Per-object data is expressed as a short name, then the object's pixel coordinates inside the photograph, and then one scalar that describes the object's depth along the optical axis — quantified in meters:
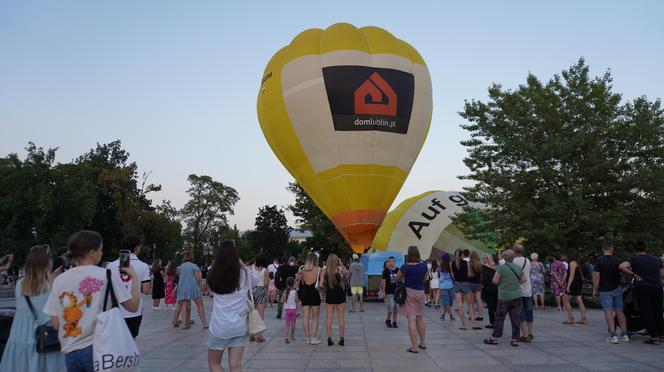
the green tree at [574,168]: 20.47
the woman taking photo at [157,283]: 19.05
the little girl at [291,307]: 11.40
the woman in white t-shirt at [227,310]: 5.91
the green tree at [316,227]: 37.28
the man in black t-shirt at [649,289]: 10.01
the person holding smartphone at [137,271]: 5.70
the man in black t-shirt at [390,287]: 13.56
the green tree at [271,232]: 64.56
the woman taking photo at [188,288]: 13.52
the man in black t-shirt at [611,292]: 10.33
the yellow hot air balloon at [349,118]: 21.78
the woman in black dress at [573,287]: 12.88
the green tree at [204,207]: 74.62
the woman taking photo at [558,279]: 16.83
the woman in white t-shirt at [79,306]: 4.30
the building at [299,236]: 186.26
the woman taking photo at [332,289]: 10.68
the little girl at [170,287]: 18.89
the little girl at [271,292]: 18.97
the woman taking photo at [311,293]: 10.87
